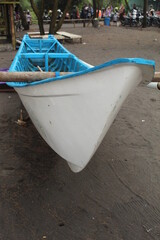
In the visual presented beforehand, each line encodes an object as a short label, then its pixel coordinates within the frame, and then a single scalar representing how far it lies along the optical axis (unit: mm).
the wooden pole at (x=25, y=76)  2869
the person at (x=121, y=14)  24622
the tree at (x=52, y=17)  13233
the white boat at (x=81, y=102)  2291
